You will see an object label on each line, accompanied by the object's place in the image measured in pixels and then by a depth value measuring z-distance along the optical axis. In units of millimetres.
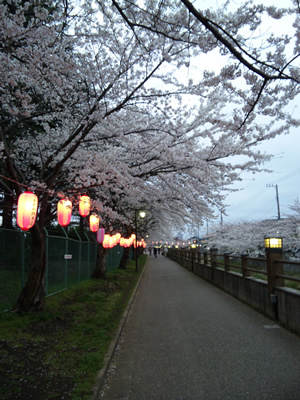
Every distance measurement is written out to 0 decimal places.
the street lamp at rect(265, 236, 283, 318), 7922
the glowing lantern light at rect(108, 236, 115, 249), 16462
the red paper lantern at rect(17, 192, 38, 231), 6012
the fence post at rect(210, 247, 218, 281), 16234
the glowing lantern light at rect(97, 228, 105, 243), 14156
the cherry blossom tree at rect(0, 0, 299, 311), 6012
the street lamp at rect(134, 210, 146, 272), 24578
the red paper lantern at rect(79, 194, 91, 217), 8555
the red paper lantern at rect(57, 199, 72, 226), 7824
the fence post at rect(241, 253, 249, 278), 10583
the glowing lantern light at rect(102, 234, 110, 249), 15741
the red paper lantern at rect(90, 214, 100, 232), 11820
